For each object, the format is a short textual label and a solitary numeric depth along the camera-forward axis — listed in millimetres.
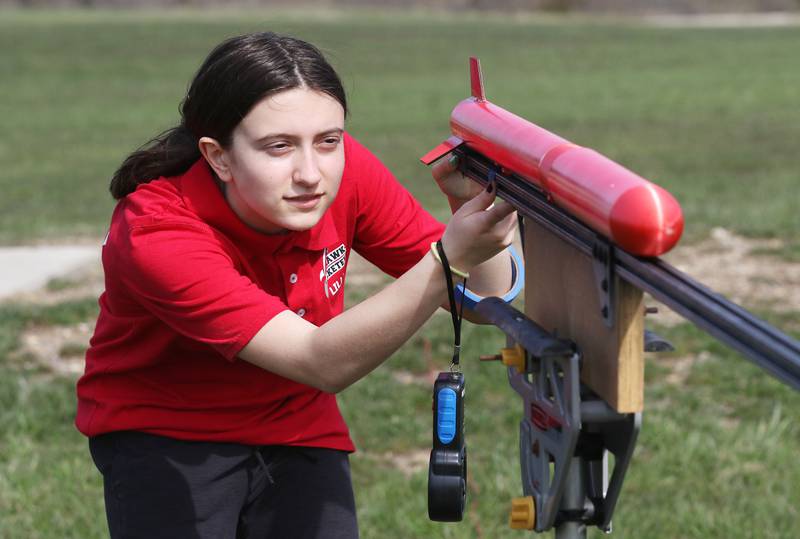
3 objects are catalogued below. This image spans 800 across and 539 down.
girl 5096
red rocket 4673
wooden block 4768
